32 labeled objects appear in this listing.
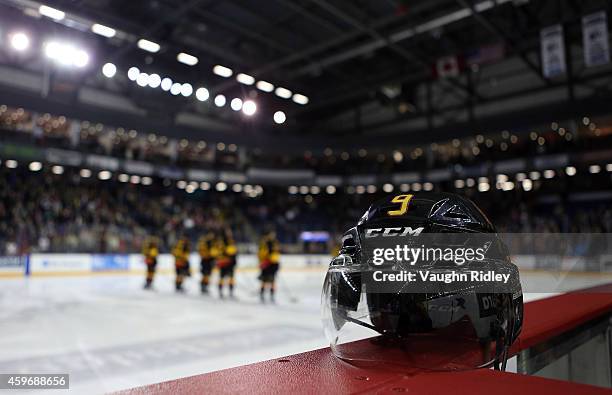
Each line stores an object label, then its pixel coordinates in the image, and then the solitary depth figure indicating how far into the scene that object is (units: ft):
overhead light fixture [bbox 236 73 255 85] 54.13
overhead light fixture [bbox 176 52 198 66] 47.39
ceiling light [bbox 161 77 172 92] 46.88
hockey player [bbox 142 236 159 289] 36.60
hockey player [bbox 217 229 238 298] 31.01
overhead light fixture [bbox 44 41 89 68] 38.24
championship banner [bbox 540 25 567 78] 35.10
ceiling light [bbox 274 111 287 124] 61.93
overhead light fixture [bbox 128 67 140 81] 46.14
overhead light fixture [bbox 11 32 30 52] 35.76
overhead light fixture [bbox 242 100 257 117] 54.85
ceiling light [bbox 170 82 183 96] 47.70
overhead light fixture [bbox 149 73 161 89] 46.42
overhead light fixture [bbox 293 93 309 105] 61.57
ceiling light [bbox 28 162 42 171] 62.64
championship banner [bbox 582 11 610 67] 31.94
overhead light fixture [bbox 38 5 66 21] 29.79
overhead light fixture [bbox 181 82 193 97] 48.34
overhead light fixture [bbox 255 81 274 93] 56.70
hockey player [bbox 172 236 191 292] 35.01
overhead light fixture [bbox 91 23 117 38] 40.59
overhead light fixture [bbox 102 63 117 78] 45.11
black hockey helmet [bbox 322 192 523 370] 3.59
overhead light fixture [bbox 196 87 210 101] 49.78
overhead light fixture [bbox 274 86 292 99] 59.08
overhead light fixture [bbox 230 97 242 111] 56.13
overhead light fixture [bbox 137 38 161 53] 45.16
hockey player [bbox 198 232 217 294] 33.67
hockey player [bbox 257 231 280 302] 29.01
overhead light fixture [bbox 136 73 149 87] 46.42
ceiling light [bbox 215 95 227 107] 54.44
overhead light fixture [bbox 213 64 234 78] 51.06
